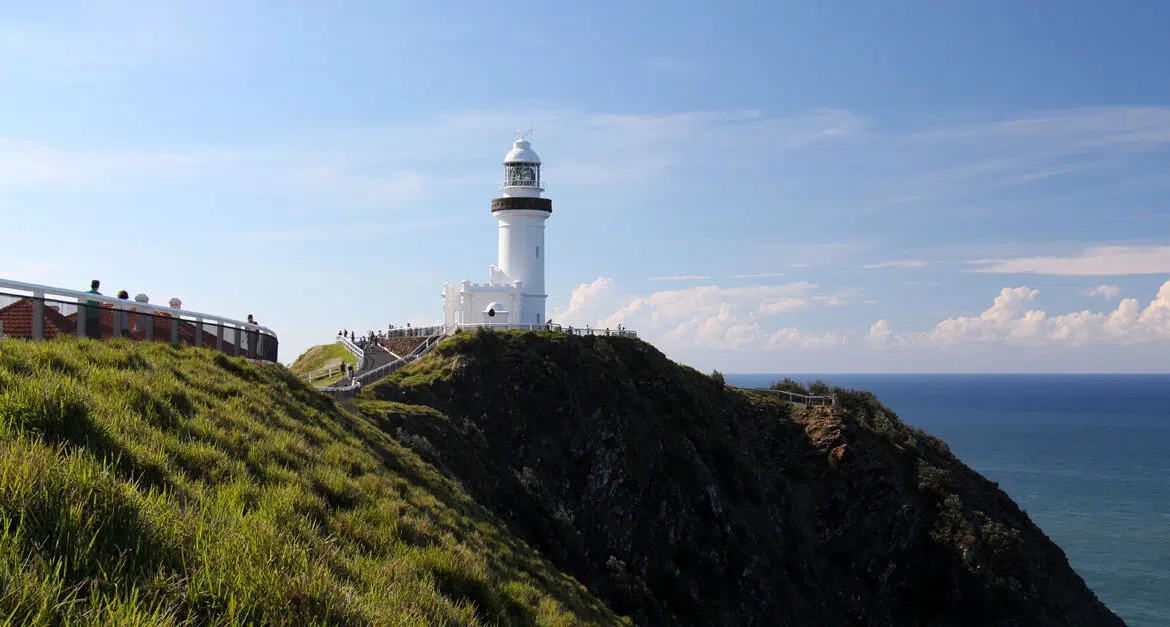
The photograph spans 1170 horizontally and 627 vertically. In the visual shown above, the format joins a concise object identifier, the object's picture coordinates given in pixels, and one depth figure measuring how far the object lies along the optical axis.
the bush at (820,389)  54.41
